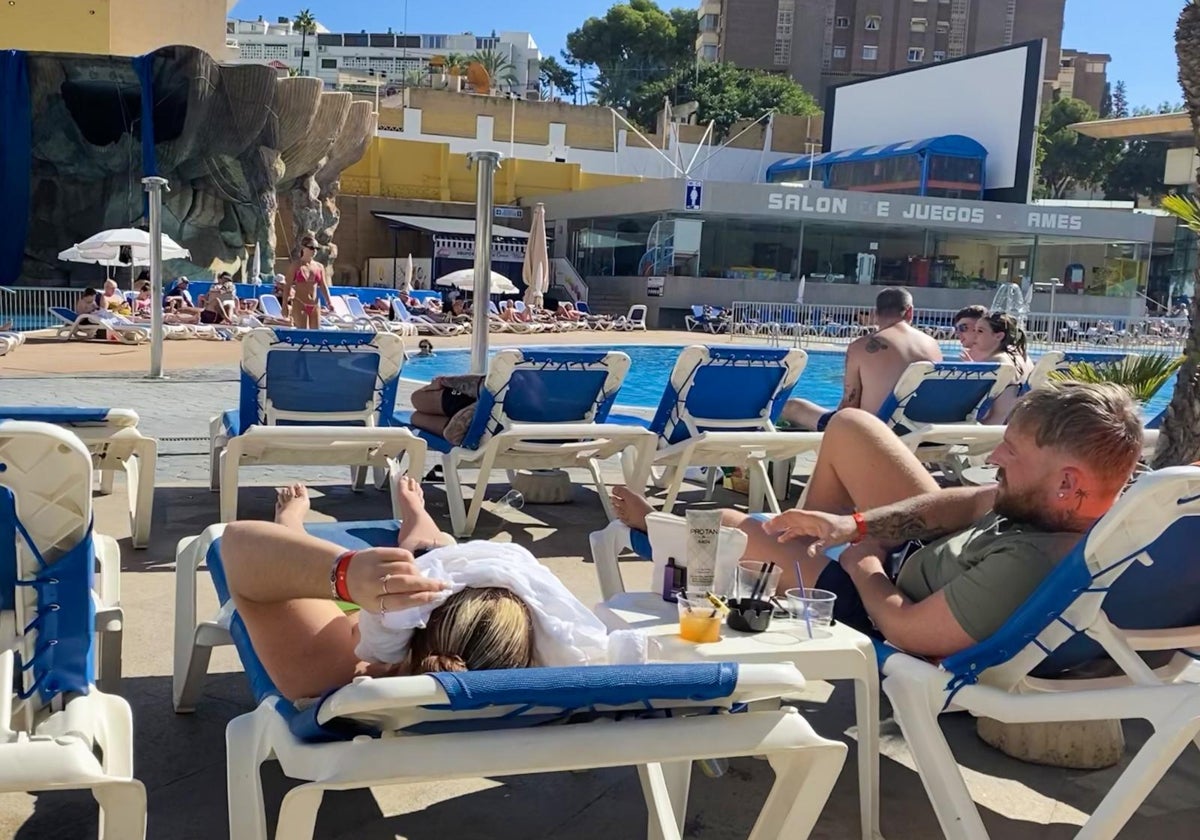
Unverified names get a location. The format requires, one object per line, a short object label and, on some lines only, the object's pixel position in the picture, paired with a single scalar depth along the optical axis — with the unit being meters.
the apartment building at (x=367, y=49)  94.62
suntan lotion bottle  2.24
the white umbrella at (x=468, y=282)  21.52
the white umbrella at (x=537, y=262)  20.16
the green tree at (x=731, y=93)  58.48
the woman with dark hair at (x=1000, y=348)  5.68
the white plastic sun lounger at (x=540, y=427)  4.70
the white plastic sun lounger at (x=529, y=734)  1.44
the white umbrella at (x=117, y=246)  17.56
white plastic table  2.04
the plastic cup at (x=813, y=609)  2.24
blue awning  35.72
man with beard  2.13
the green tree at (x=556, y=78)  76.44
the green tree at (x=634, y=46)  72.12
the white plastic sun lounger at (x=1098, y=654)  1.88
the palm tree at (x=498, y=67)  73.50
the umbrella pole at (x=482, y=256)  6.91
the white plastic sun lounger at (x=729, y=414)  4.84
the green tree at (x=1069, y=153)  60.50
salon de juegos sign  29.16
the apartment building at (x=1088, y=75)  83.94
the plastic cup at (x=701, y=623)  2.08
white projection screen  34.47
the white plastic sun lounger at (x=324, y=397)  4.48
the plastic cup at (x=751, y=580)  2.29
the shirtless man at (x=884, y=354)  5.36
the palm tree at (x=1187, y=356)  4.39
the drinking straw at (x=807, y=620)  2.22
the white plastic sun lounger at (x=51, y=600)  1.75
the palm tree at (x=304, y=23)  86.94
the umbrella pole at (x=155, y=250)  9.72
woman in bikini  11.50
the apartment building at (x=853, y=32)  70.69
